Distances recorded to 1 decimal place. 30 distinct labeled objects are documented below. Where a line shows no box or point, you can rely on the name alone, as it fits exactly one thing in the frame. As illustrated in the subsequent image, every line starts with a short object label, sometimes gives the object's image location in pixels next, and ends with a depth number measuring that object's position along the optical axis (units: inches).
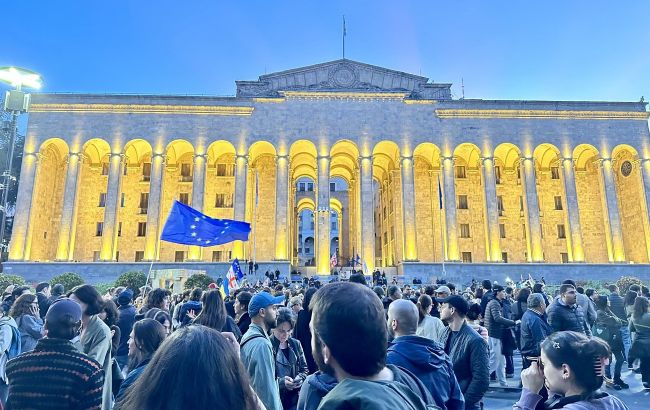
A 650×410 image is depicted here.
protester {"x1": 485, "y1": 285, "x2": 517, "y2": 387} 386.7
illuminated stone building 1419.8
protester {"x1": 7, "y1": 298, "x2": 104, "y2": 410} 119.6
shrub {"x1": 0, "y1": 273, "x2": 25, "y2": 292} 855.1
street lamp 481.1
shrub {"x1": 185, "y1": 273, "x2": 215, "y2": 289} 957.7
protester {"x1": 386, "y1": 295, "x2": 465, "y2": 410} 133.3
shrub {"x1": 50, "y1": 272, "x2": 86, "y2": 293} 950.3
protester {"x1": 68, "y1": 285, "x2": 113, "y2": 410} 174.1
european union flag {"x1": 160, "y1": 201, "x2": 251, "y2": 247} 549.6
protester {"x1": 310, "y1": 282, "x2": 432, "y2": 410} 81.5
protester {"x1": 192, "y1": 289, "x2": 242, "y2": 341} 202.8
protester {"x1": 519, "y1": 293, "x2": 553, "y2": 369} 276.8
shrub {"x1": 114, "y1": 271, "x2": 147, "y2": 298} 931.3
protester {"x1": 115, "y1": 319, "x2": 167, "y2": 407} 147.0
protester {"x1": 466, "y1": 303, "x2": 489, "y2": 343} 268.2
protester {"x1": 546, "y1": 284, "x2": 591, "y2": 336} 285.6
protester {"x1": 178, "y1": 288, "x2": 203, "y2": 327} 273.5
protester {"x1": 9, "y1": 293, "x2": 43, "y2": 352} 252.5
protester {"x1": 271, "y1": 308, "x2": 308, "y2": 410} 194.5
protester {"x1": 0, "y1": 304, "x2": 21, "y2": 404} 220.2
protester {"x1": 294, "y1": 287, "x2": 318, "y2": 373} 231.1
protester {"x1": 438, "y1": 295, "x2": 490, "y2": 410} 180.9
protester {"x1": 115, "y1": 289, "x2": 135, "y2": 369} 262.8
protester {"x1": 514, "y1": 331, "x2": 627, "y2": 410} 108.0
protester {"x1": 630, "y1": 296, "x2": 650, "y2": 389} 335.9
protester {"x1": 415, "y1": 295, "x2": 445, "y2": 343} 235.1
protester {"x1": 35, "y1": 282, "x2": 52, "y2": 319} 337.4
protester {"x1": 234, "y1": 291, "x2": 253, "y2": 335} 241.3
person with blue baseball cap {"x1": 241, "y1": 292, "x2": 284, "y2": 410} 147.1
